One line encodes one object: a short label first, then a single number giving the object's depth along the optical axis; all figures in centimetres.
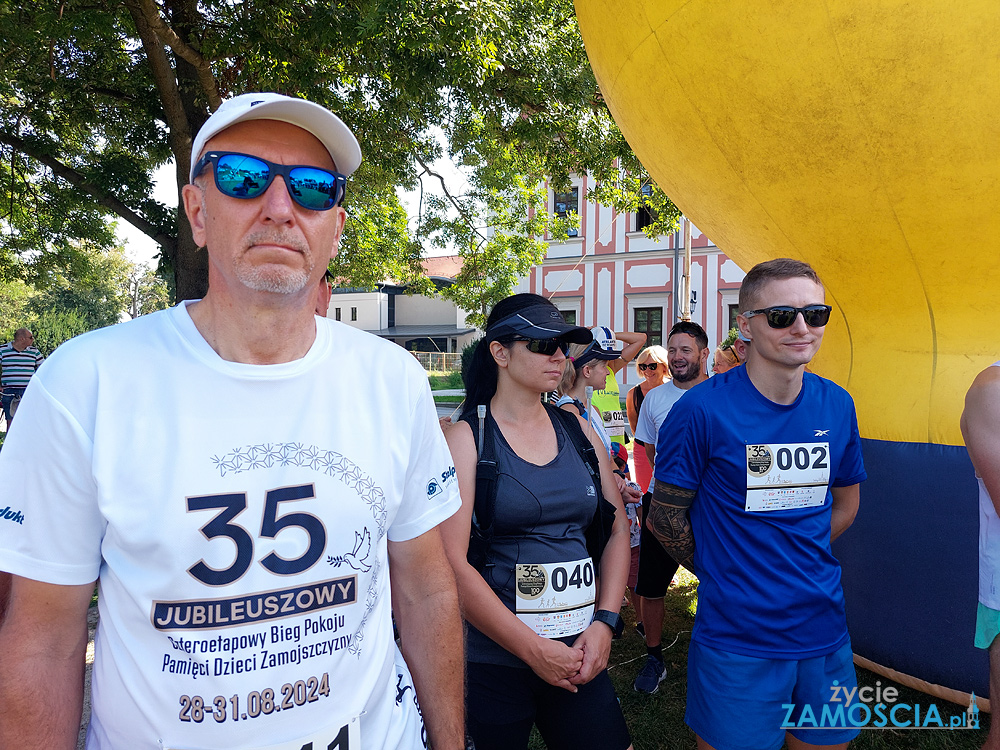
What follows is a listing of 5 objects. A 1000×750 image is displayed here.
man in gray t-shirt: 394
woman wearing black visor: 222
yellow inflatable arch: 268
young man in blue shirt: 225
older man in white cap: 129
